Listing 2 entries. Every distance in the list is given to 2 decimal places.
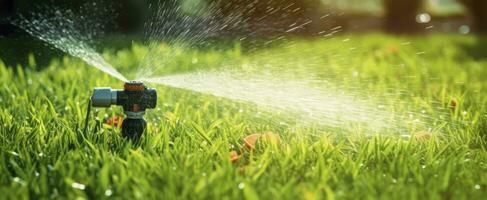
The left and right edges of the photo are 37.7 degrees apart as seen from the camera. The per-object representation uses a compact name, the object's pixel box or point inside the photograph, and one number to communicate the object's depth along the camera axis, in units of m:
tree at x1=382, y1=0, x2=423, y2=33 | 11.45
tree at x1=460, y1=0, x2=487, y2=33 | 10.45
